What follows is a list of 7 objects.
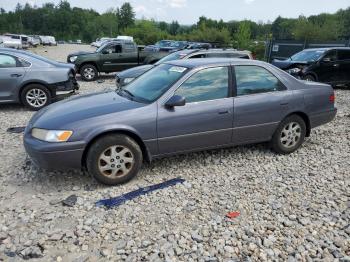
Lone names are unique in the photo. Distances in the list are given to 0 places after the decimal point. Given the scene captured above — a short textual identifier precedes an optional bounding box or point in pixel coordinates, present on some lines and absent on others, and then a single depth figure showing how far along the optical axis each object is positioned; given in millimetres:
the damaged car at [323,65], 11961
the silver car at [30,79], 8281
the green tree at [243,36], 40156
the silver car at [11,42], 31333
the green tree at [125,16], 103875
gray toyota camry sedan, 4137
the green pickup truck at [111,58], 14211
